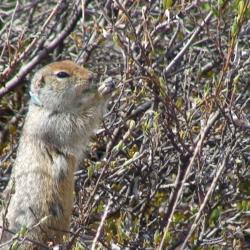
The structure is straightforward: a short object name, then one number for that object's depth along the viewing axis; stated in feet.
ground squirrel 31.78
